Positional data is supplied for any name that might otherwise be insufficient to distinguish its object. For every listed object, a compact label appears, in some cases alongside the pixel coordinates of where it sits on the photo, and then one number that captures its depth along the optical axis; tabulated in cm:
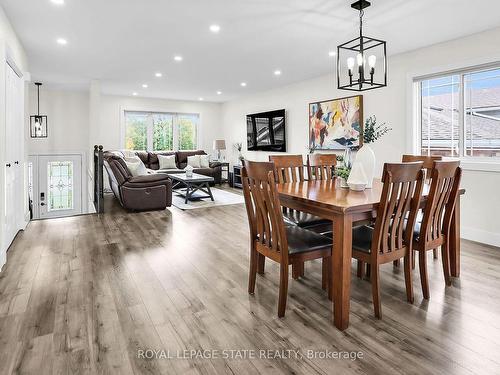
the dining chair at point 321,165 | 367
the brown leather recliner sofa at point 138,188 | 556
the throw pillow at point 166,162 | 866
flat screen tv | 732
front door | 768
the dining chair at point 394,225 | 202
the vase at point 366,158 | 264
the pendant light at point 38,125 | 736
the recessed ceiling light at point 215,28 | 362
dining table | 197
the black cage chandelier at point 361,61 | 287
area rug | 614
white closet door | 355
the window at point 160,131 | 883
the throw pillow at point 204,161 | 908
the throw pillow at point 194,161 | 898
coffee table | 640
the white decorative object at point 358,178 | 258
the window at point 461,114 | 385
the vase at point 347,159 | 280
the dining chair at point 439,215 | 229
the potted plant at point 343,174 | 273
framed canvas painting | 544
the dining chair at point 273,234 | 208
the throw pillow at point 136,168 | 609
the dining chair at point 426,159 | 328
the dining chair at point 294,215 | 283
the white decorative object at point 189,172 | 668
